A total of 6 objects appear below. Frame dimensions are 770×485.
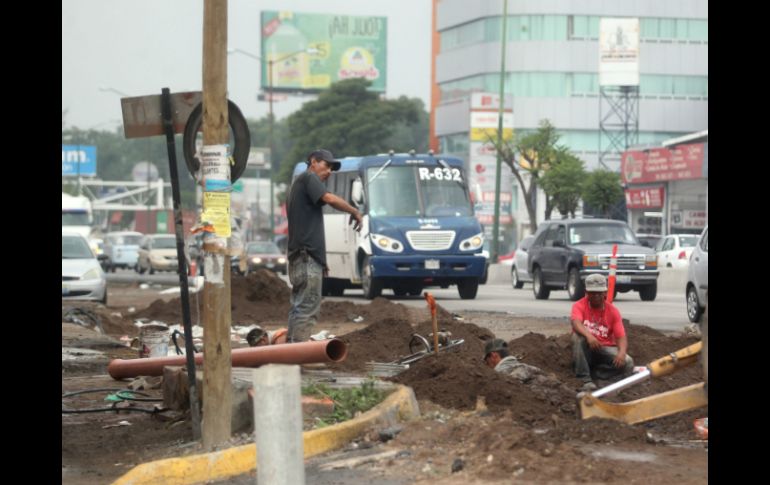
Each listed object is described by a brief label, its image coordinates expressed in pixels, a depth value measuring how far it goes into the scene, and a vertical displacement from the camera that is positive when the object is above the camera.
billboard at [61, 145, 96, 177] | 133.31 +3.31
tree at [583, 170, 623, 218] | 63.69 +0.50
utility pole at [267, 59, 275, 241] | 83.19 -1.52
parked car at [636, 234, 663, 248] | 54.97 -1.45
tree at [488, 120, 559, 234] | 65.25 +2.26
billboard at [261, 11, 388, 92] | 131.38 +13.41
